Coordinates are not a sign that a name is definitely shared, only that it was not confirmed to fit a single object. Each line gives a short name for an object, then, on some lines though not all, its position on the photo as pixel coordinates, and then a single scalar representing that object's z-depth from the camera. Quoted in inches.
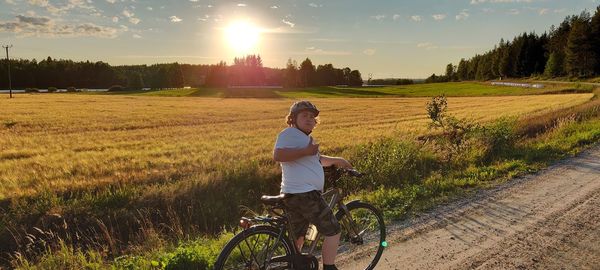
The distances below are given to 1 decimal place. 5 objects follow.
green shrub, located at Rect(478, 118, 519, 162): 509.0
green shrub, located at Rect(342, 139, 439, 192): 472.7
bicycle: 161.9
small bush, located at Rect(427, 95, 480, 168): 545.9
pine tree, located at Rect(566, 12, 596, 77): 3629.4
